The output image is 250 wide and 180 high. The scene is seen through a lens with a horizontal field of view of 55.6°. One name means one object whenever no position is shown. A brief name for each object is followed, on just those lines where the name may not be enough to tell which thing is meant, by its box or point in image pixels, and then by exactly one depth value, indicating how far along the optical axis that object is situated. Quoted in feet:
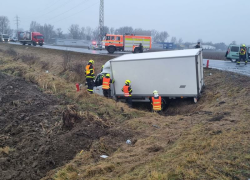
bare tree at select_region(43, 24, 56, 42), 355.25
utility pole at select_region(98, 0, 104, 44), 131.42
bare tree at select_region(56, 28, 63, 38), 348.71
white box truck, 33.53
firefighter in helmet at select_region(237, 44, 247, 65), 63.44
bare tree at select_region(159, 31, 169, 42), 426.92
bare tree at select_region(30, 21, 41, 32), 396.35
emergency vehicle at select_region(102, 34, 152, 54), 87.51
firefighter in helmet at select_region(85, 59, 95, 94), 41.16
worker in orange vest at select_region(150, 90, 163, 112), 33.07
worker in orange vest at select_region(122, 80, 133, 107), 36.04
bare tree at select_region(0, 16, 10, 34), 335.67
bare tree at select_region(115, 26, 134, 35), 404.04
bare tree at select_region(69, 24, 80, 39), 345.80
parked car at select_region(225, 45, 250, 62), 73.41
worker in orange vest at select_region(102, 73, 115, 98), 38.36
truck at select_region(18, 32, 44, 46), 135.85
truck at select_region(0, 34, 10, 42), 173.25
